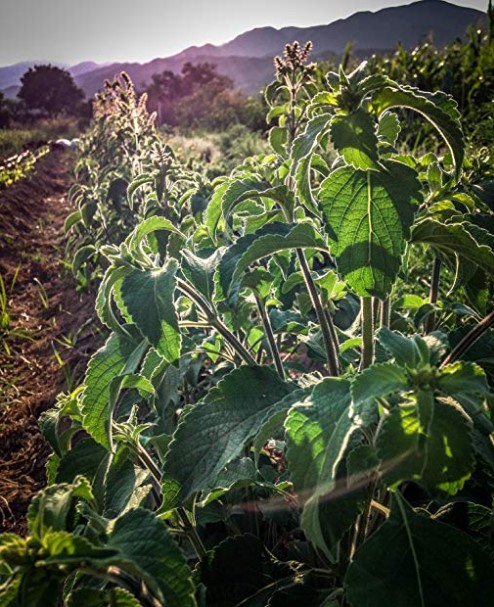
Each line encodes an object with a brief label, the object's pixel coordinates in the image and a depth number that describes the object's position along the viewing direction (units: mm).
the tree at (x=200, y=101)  21016
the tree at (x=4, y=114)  30772
